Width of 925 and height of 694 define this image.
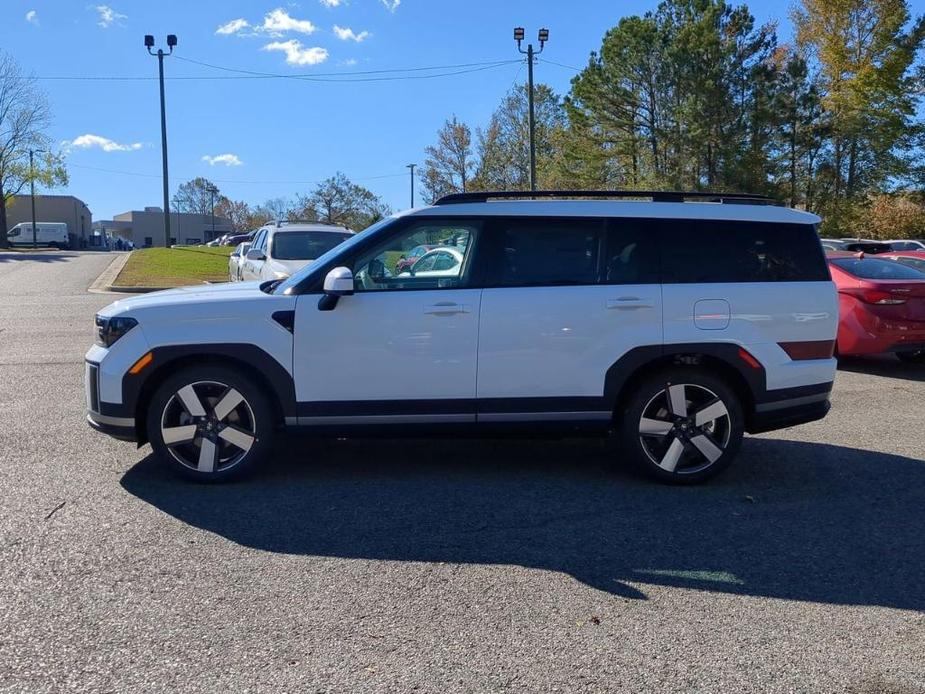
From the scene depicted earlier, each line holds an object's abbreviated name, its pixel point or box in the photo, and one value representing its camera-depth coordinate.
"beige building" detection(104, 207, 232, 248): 114.06
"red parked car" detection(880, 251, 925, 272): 14.06
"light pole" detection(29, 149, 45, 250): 66.00
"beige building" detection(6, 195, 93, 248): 91.00
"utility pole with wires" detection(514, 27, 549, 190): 30.56
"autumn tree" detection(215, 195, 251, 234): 132.26
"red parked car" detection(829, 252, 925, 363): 9.78
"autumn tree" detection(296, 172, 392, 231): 78.69
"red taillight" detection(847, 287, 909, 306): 9.78
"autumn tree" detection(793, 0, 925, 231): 42.25
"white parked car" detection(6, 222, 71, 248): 64.19
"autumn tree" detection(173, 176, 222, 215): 122.44
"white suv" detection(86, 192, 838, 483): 5.27
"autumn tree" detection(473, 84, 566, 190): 50.44
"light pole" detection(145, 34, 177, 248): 36.25
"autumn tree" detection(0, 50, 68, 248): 61.18
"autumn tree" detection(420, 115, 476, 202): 54.44
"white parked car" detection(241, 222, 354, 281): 12.76
